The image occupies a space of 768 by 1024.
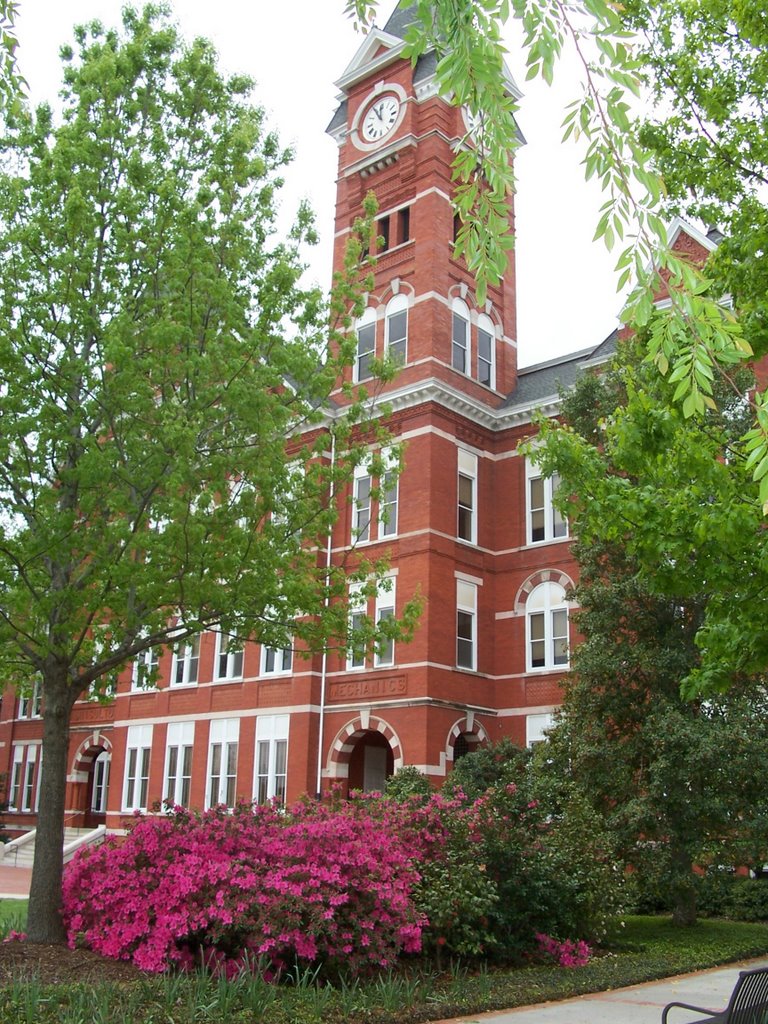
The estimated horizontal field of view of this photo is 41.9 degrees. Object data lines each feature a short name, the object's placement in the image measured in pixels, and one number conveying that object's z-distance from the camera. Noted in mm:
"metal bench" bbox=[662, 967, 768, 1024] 6340
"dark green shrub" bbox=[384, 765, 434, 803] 14831
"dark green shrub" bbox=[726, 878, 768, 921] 19828
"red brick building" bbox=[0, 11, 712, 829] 28547
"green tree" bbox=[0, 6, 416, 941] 11711
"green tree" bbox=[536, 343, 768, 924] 16703
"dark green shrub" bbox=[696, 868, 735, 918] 20047
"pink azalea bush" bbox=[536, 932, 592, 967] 12148
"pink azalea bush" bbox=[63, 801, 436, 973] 9906
